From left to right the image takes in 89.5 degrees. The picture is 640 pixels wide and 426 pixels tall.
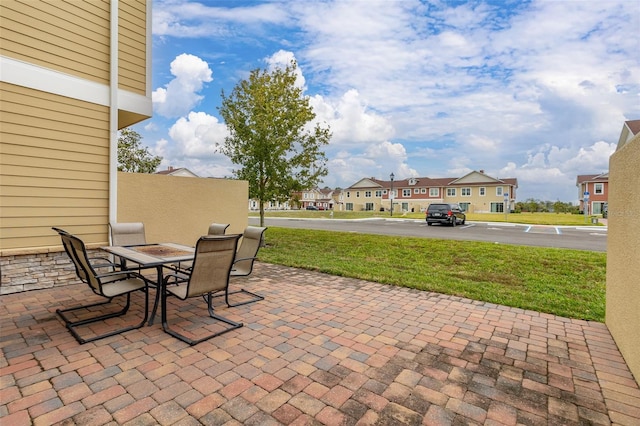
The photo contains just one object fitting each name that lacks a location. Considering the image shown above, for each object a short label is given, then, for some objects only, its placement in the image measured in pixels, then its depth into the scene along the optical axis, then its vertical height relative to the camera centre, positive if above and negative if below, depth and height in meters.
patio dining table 3.81 -0.68
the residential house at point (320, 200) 87.81 +1.91
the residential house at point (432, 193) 48.78 +2.70
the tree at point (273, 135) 10.67 +2.42
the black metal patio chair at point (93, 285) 3.39 -0.97
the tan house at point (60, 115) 4.97 +1.46
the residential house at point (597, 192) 41.69 +2.60
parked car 21.73 -0.34
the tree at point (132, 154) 15.35 +2.43
